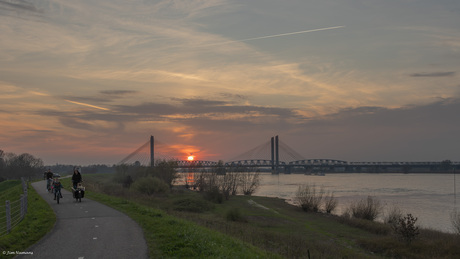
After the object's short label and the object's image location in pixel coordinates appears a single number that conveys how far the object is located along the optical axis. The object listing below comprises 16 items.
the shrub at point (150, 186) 56.00
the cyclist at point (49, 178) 38.25
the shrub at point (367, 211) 42.39
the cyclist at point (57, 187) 28.95
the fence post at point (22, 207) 22.15
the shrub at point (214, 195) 53.22
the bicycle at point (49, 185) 38.49
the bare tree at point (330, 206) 48.13
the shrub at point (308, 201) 48.30
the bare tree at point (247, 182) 68.88
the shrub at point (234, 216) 35.28
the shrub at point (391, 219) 36.80
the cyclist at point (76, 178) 28.80
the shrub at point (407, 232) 26.55
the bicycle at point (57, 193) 28.64
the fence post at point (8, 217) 17.18
